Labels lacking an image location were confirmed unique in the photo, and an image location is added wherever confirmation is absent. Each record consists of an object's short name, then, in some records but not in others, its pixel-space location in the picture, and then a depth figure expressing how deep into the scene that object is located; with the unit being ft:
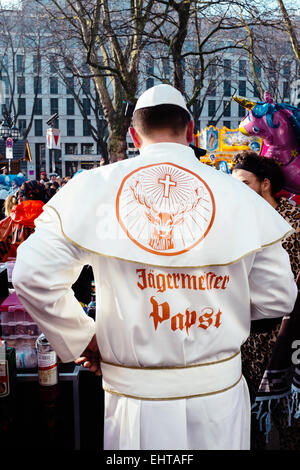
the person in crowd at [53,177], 47.66
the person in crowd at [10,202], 19.52
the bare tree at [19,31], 66.03
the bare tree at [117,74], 28.94
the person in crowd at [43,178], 51.53
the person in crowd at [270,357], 9.45
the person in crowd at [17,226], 14.44
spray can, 7.91
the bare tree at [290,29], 29.69
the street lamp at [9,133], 61.41
